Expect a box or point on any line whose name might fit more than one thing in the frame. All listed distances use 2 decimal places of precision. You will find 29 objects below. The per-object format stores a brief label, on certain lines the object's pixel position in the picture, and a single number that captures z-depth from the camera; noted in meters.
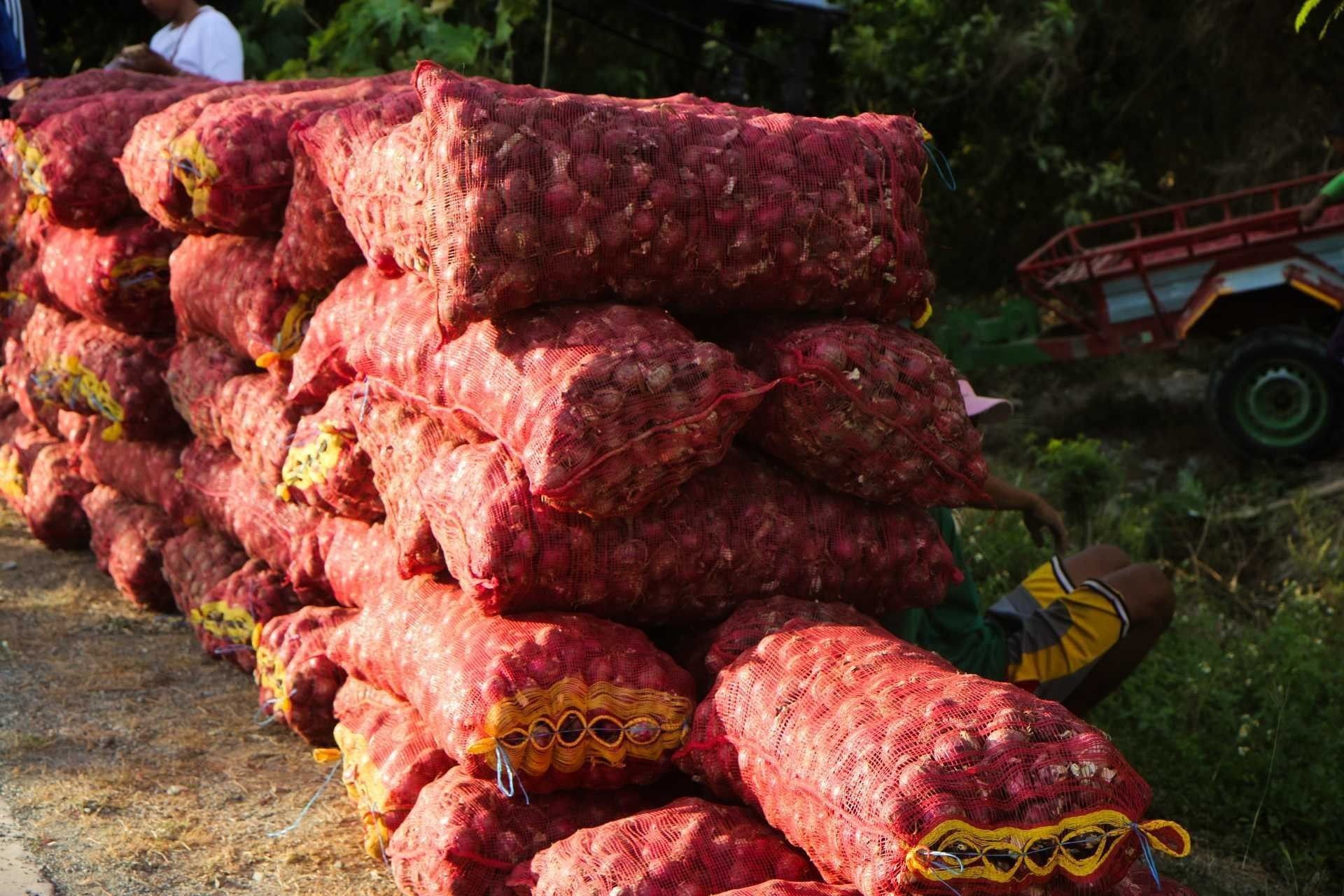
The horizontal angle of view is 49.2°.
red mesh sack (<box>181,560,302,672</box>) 4.42
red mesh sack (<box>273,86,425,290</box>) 3.43
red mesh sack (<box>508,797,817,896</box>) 2.37
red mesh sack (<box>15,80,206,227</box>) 4.98
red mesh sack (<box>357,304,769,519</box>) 2.55
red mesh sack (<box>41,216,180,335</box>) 5.02
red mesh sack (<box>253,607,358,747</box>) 3.81
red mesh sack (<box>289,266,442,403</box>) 3.15
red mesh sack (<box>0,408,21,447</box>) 6.97
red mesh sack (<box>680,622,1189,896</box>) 2.05
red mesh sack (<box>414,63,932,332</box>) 2.63
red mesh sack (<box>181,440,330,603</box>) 4.12
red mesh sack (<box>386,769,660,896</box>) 2.72
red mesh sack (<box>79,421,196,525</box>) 5.16
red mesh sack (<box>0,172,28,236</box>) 6.34
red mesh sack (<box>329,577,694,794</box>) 2.62
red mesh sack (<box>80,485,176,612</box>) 5.26
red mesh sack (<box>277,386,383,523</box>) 3.62
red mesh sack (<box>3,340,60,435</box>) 5.92
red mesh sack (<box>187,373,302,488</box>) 4.15
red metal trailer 7.82
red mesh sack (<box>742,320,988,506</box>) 2.77
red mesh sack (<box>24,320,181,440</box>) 5.12
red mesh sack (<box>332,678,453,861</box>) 3.07
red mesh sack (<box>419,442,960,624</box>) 2.71
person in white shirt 6.60
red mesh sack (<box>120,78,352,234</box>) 4.24
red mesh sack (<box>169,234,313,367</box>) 4.15
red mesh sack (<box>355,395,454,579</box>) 3.09
